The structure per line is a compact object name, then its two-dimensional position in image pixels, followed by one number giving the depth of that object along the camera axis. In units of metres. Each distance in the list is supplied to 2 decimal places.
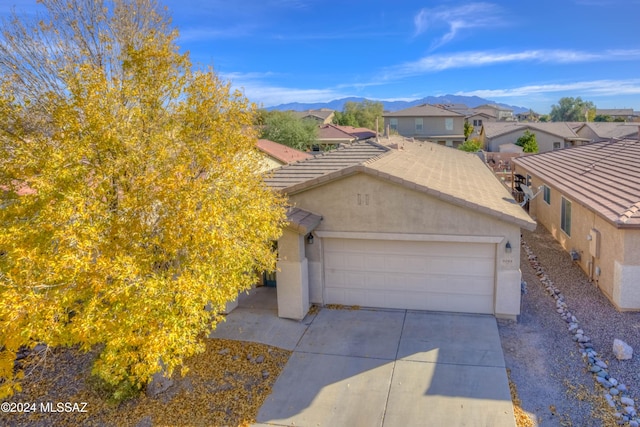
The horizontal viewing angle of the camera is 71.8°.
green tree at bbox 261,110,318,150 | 46.16
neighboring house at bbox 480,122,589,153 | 52.44
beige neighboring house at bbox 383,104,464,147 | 59.38
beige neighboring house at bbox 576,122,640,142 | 48.30
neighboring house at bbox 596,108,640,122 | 101.04
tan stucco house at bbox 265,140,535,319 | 10.88
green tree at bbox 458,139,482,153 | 44.44
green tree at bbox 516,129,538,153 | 46.59
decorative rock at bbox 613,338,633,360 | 8.79
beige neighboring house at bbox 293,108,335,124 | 89.19
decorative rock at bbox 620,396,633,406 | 7.46
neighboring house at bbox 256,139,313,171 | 28.84
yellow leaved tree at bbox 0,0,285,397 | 5.90
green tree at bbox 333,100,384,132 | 79.94
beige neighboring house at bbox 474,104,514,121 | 109.46
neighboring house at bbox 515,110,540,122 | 119.81
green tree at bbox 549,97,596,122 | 101.52
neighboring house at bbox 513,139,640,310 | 10.71
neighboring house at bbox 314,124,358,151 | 49.53
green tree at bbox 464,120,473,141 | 70.69
